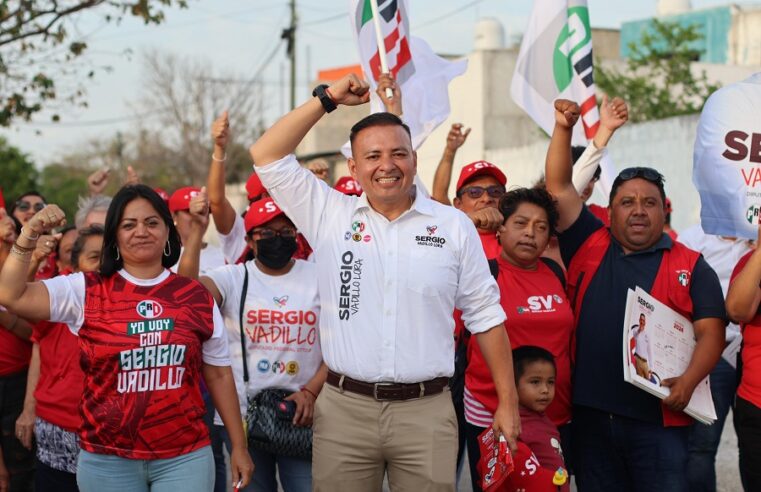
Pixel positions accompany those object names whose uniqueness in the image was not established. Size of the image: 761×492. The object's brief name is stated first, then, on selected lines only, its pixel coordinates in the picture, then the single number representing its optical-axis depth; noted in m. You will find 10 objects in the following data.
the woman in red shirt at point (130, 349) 4.39
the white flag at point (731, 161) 5.12
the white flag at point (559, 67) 7.30
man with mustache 5.05
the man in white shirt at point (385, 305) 4.33
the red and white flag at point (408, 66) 6.21
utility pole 34.28
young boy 4.96
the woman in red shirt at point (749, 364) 4.86
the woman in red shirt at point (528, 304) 5.25
